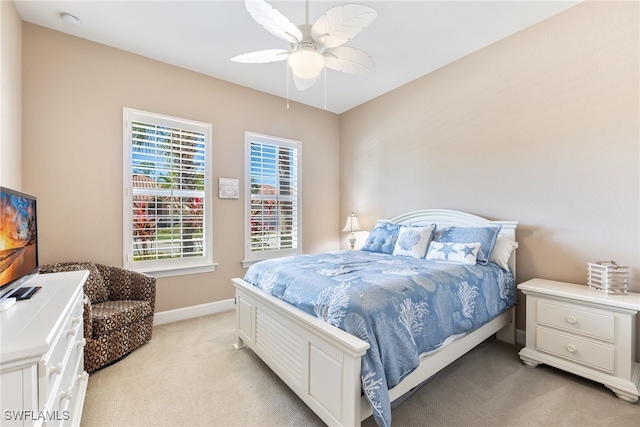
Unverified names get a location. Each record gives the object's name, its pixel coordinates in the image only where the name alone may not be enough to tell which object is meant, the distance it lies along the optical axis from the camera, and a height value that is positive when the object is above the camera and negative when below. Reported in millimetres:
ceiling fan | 1615 +1123
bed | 1355 -838
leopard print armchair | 2113 -856
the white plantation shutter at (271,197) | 3783 +182
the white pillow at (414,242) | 2801 -329
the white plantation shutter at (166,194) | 2953 +169
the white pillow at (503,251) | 2566 -381
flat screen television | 1218 -160
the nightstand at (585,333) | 1847 -897
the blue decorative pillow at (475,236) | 2496 -251
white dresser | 853 -546
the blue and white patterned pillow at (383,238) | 3164 -336
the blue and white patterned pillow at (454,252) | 2426 -382
